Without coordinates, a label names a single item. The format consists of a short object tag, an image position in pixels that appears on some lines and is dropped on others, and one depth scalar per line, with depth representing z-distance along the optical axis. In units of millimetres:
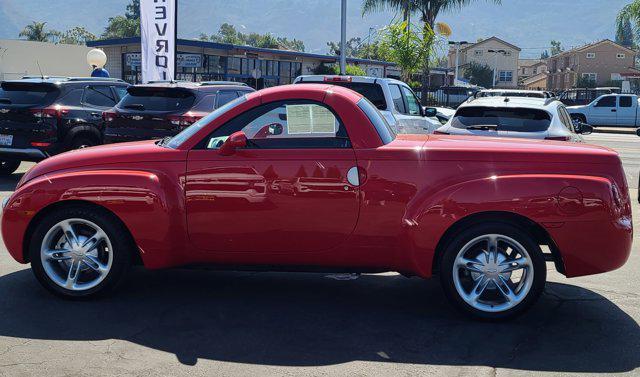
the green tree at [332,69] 34272
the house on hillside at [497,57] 91375
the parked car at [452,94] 48312
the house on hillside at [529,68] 117500
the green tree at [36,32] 87625
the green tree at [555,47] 170000
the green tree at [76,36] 113544
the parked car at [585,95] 42553
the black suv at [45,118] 11164
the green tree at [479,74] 90562
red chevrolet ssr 4895
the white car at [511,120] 8828
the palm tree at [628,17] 33062
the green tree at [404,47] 30656
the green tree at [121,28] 109131
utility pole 25041
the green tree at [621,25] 34466
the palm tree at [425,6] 42938
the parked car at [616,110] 32625
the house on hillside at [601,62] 81375
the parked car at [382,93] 10766
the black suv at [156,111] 10414
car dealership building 34056
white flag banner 16453
